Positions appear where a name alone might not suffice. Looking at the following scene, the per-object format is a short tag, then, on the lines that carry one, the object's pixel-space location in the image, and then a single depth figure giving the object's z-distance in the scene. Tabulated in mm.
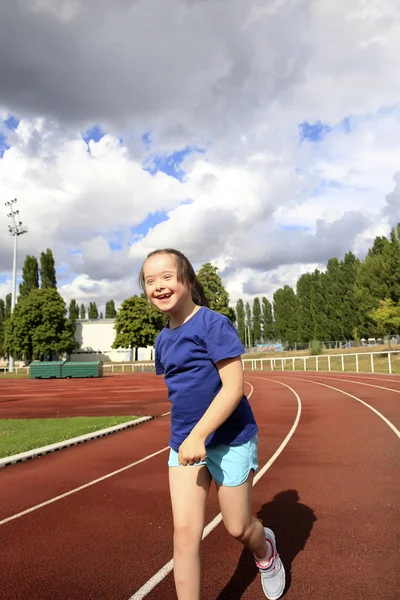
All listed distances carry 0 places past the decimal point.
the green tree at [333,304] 63312
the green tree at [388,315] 40531
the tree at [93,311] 103375
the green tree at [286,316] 74631
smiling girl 2064
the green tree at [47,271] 63647
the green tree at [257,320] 98188
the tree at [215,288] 52578
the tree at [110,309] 103750
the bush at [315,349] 44125
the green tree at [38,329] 53312
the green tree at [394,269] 44438
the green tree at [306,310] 68438
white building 71438
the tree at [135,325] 58875
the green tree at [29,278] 62750
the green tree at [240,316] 98494
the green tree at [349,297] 60734
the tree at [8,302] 91344
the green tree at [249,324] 98069
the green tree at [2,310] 91525
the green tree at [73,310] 90125
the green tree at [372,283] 45406
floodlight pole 48531
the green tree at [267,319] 97438
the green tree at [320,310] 65062
